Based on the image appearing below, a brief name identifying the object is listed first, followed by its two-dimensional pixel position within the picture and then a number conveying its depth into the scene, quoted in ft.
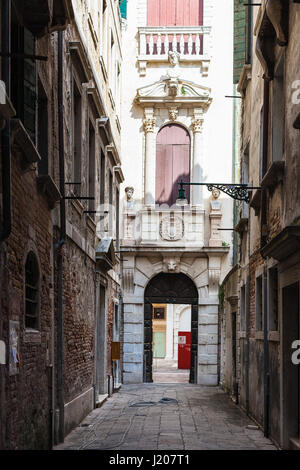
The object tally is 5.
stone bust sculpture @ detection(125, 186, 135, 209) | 78.64
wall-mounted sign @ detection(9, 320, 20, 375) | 24.40
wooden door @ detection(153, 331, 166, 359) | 133.90
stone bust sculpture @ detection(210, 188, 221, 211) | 78.07
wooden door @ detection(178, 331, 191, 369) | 96.17
